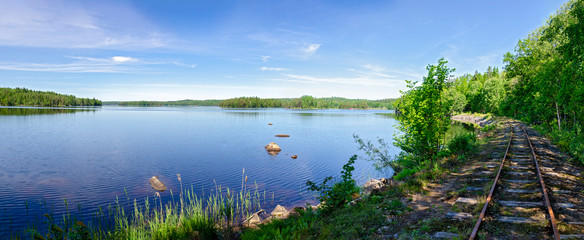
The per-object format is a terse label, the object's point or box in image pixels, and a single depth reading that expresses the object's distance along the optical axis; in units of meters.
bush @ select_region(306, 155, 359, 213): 8.91
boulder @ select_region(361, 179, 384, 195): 13.73
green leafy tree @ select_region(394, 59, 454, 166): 13.30
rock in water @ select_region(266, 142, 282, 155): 29.90
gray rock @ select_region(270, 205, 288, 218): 11.25
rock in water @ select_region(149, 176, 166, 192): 16.37
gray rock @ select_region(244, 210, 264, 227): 10.65
